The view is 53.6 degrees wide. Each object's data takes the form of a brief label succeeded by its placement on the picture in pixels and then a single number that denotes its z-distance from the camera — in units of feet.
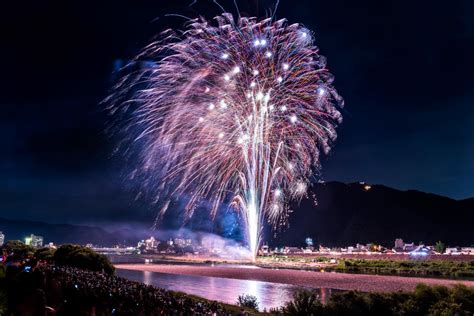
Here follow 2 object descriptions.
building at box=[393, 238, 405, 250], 490.81
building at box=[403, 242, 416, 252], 456.82
